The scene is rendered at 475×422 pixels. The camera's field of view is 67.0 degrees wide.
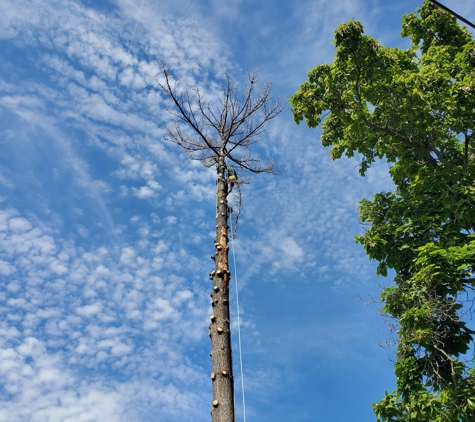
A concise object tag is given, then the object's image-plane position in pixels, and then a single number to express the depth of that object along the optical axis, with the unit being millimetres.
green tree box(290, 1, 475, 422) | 5605
